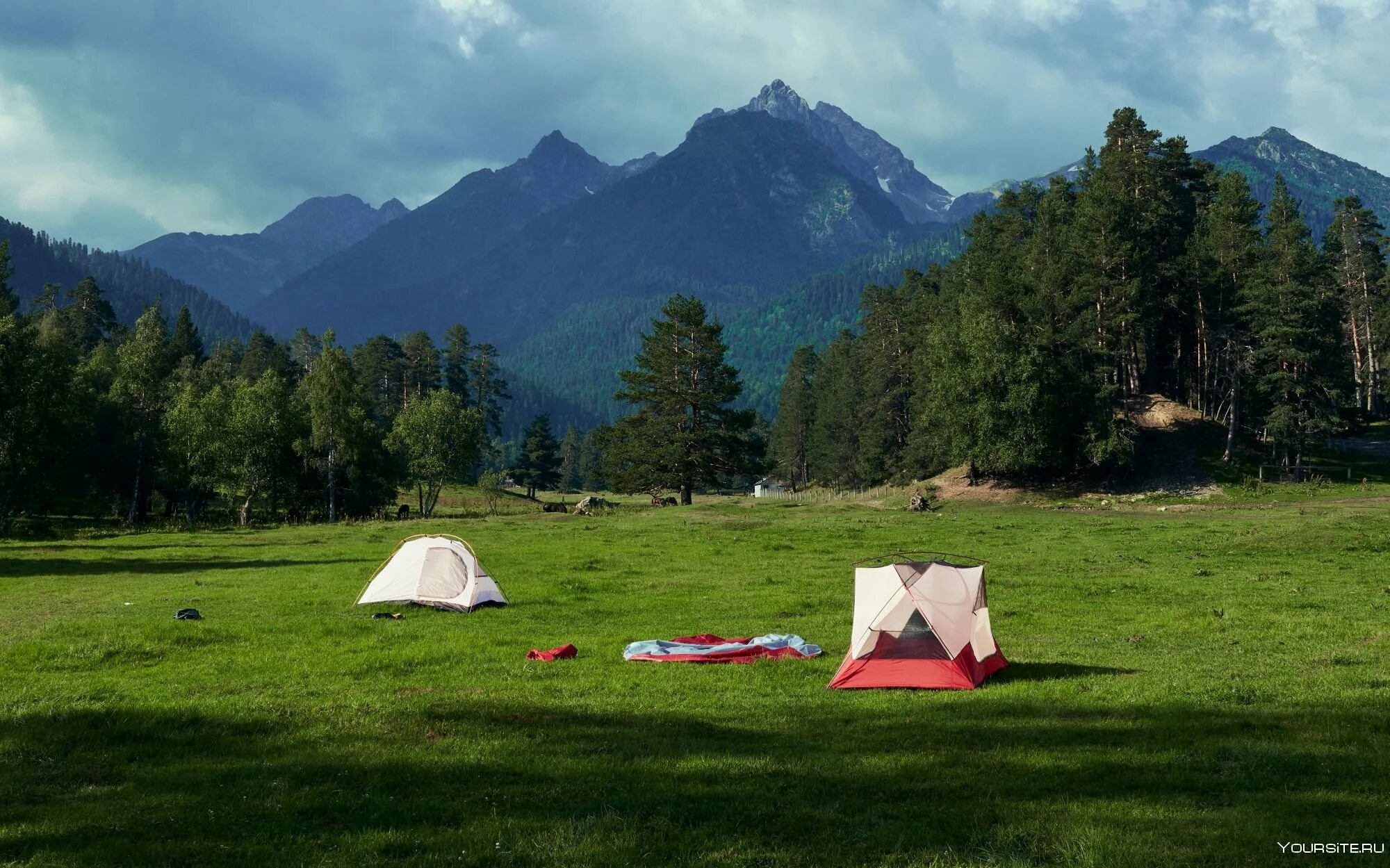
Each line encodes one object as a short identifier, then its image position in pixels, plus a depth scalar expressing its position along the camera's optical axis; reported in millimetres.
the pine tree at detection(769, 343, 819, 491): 133750
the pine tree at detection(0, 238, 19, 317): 71438
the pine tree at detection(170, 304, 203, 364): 110656
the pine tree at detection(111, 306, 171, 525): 75938
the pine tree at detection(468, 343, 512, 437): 144000
